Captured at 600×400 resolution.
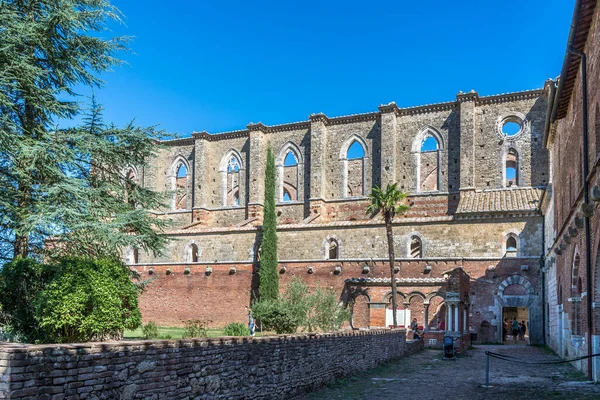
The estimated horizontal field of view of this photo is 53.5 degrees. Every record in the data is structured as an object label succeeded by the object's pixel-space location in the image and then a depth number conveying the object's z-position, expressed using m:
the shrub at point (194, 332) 17.74
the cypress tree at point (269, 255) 29.86
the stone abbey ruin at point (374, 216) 26.94
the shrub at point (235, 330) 19.88
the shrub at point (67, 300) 12.02
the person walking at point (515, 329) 29.40
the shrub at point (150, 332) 18.91
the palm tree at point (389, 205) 26.75
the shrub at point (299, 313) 20.06
